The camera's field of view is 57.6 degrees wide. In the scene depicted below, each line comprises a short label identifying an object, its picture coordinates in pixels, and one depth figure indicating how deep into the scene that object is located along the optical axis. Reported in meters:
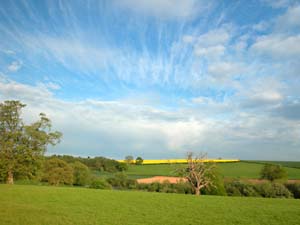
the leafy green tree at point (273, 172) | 64.69
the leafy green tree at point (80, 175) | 73.00
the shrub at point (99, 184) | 60.50
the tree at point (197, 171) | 41.38
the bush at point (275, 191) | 51.09
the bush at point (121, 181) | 70.94
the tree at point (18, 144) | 38.16
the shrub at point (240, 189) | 53.03
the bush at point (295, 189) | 52.88
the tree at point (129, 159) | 123.81
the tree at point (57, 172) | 61.88
